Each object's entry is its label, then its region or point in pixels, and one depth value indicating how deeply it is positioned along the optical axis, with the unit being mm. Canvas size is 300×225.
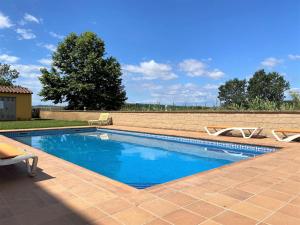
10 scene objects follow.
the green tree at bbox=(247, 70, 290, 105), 45578
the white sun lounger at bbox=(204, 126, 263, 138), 9642
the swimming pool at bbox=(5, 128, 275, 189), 6461
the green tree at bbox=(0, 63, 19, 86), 31688
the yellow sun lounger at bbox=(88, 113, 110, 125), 16781
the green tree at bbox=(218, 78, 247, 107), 56366
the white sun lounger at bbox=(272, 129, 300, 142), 8414
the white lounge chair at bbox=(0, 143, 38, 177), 4152
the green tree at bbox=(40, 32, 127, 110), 23875
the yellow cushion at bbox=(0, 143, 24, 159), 4262
